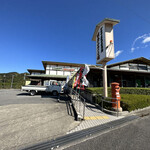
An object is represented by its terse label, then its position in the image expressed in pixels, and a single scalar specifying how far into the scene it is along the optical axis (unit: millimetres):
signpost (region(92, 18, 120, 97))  5992
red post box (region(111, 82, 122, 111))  4879
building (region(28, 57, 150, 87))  12756
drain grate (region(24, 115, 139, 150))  2268
